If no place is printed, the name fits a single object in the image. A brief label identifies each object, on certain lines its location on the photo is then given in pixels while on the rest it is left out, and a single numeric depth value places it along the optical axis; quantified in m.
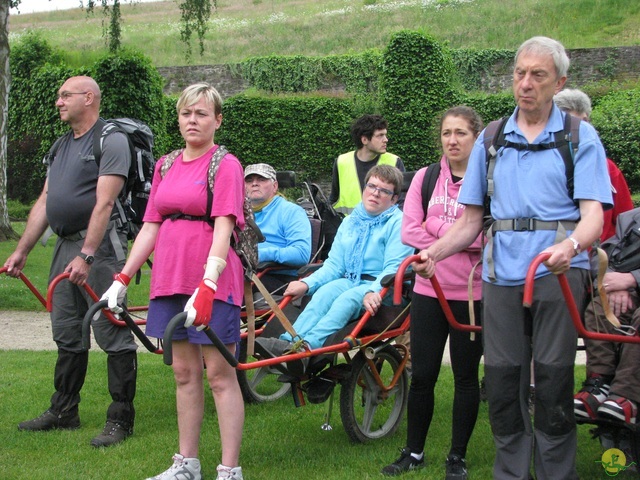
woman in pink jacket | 4.85
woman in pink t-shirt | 4.51
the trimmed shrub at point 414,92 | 24.55
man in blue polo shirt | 3.85
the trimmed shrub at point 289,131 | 25.17
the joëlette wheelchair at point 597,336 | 3.64
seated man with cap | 6.75
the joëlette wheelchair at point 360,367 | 5.24
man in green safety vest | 8.85
